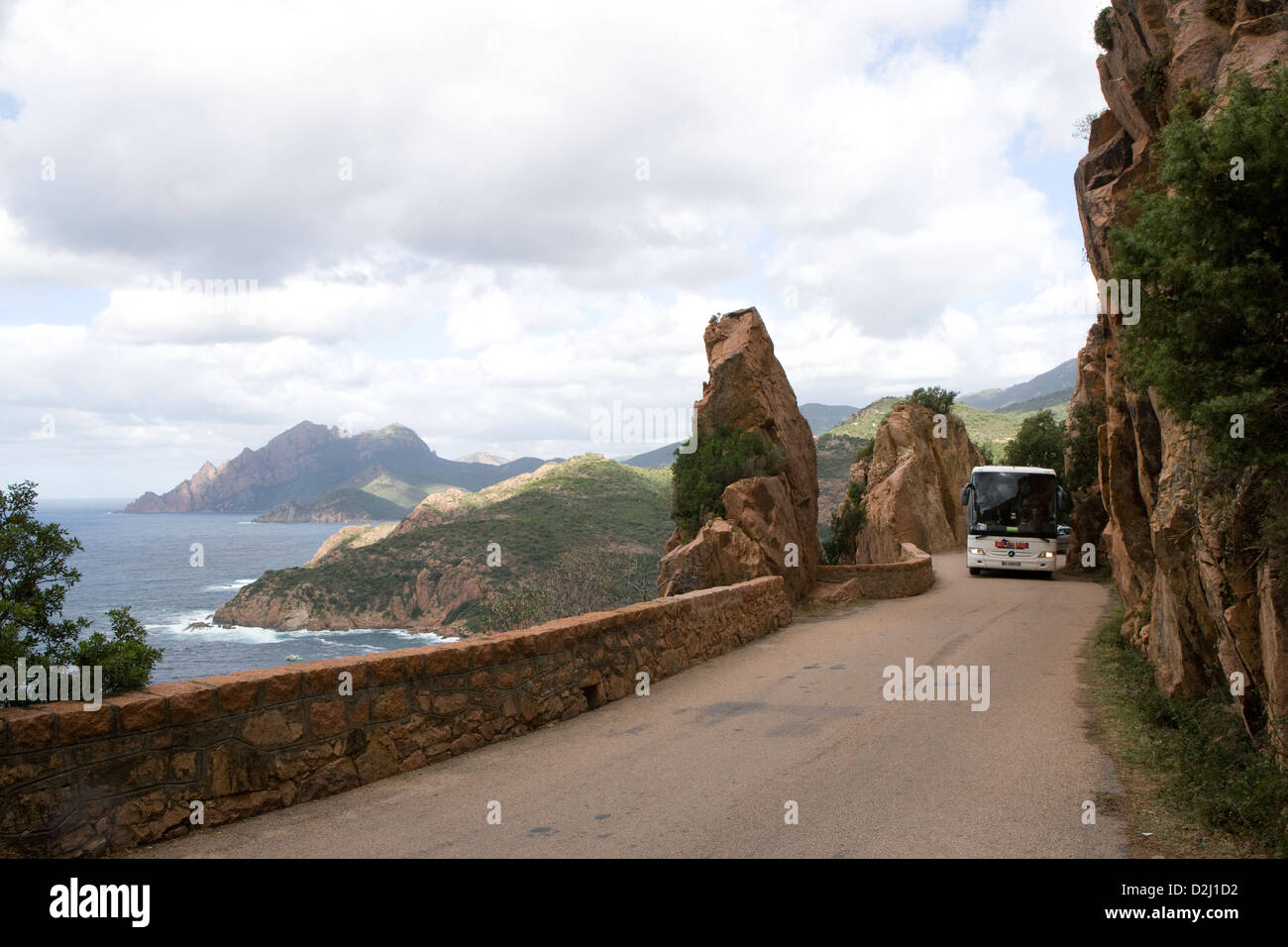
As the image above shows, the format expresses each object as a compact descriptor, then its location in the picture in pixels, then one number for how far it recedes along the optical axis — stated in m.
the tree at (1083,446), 27.95
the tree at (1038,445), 40.09
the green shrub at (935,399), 51.22
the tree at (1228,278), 6.21
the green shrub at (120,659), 5.62
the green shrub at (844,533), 35.50
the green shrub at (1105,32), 13.85
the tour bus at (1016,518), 27.66
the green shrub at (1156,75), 11.60
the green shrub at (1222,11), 10.03
